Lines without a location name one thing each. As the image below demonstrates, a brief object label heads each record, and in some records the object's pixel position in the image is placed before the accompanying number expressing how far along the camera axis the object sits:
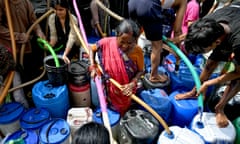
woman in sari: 2.16
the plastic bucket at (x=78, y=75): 2.53
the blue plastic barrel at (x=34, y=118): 2.13
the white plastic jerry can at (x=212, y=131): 1.95
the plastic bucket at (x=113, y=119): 2.24
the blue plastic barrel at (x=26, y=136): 1.98
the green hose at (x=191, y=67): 2.09
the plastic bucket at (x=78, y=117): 2.24
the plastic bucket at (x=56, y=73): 2.41
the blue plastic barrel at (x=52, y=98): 2.37
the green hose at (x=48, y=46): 2.49
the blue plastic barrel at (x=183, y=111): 2.32
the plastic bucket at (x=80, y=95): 2.59
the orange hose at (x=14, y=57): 2.19
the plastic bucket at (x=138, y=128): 1.98
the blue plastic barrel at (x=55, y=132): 1.95
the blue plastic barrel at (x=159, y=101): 2.35
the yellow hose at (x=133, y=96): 1.91
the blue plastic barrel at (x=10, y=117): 2.21
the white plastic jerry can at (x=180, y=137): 1.86
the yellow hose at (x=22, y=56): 2.57
